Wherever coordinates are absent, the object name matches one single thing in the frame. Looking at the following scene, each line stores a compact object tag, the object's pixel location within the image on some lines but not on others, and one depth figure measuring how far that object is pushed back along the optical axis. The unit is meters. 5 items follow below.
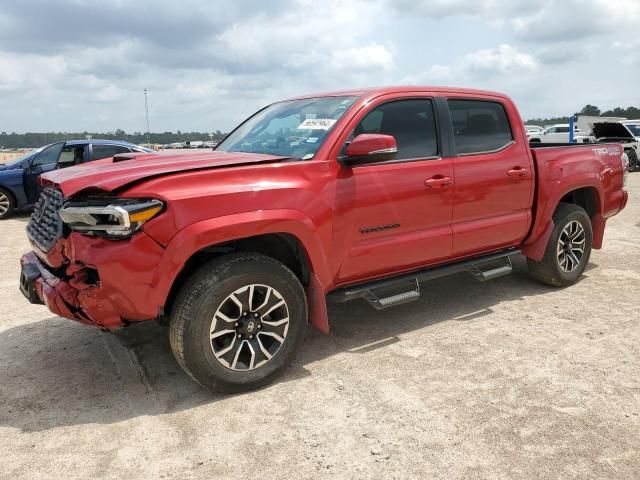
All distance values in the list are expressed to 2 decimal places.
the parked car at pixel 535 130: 33.66
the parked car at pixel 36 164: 10.38
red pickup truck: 2.89
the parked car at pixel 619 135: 17.52
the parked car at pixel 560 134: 21.40
